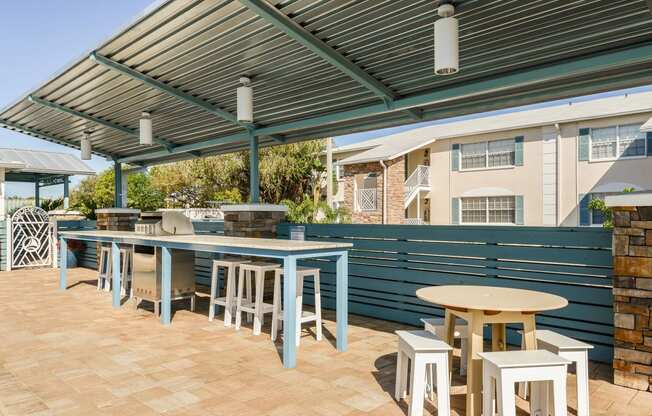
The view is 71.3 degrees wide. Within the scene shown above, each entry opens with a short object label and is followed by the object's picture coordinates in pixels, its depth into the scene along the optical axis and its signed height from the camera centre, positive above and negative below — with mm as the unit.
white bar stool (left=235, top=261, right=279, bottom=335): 4988 -1034
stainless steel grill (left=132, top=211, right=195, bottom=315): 5918 -798
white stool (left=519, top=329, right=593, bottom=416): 2934 -995
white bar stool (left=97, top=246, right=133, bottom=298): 7445 -1102
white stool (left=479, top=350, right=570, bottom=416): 2469 -924
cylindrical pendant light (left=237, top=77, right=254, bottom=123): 5344 +1215
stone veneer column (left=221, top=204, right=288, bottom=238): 6871 -182
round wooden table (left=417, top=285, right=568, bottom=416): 2873 -704
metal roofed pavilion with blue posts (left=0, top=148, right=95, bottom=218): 15203 +1324
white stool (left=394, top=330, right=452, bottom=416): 2852 -1048
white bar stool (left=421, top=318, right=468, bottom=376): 3518 -960
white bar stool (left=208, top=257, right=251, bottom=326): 5432 -1038
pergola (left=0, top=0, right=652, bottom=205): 3723 +1533
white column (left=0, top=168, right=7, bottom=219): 11242 +303
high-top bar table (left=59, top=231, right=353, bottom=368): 3949 -469
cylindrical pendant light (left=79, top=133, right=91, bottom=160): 8805 +1150
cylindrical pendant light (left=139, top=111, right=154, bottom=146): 6980 +1188
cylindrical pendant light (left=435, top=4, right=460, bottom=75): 3375 +1214
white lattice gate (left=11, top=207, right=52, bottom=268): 11016 -762
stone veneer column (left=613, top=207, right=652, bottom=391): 3393 -681
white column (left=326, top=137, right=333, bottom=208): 15991 +1370
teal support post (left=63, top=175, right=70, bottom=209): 16156 +617
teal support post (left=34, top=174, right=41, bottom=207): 15906 +710
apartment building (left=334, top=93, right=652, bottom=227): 13047 +1328
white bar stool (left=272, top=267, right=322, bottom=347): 4776 -1031
